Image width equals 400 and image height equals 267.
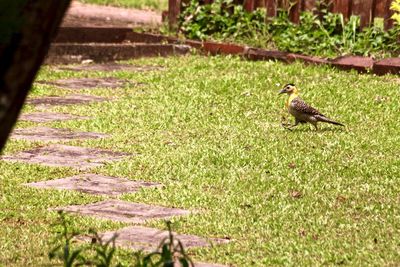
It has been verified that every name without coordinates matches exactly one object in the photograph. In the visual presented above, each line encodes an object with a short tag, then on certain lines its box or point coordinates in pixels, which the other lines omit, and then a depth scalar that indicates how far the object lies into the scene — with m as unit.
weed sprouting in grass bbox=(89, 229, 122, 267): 8.84
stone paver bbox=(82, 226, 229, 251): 11.74
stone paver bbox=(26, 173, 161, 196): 14.53
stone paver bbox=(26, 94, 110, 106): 21.27
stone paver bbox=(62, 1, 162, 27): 31.86
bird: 18.78
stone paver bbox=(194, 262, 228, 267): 10.95
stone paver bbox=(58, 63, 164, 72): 25.48
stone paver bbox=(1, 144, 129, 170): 16.12
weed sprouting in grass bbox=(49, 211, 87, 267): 8.91
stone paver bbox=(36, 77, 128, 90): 23.22
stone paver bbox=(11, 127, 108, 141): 17.96
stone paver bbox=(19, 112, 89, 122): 19.62
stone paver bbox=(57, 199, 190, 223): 13.07
